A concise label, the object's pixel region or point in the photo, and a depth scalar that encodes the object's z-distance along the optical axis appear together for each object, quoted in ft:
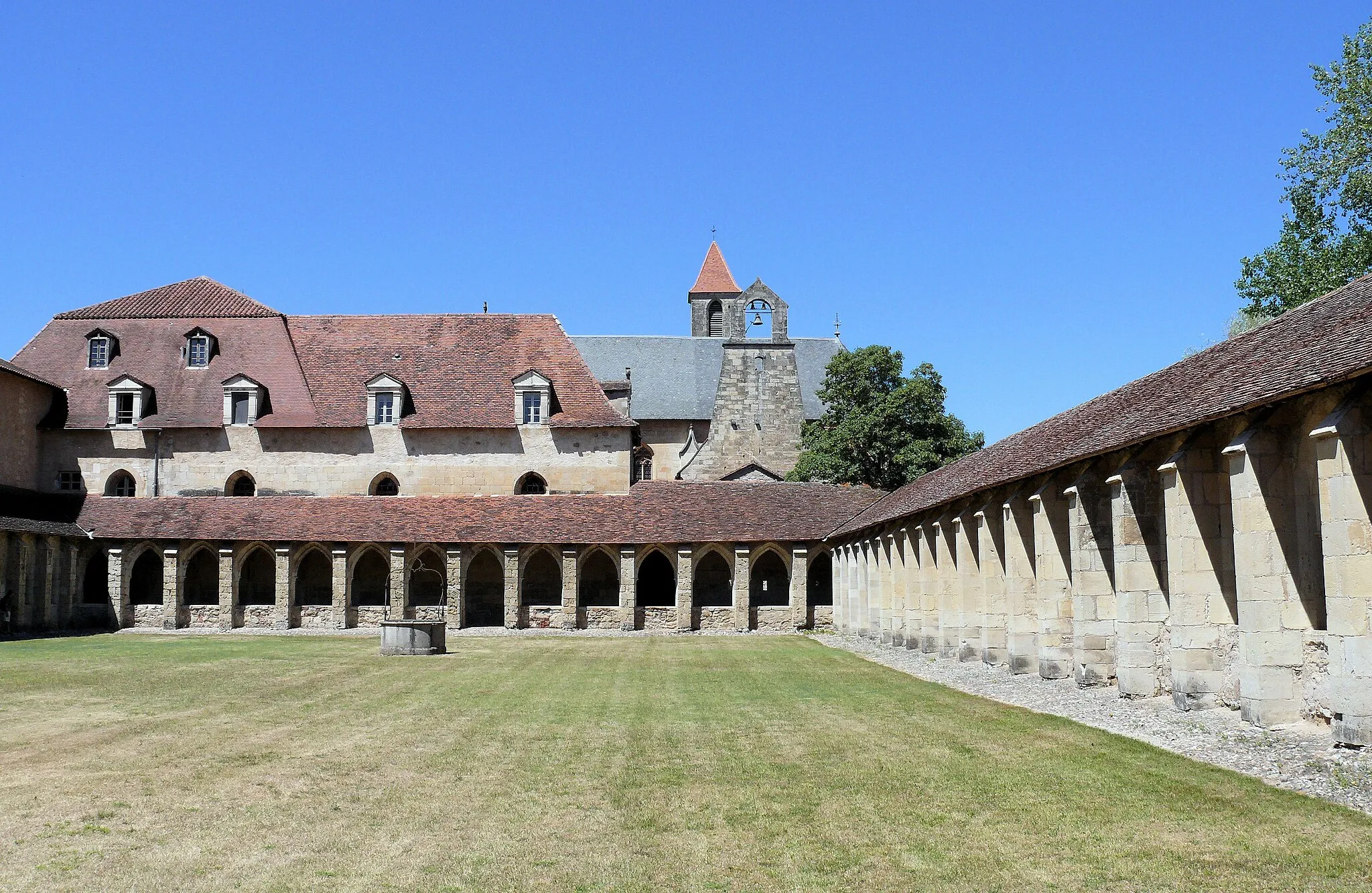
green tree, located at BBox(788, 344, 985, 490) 167.12
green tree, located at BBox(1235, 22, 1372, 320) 114.62
